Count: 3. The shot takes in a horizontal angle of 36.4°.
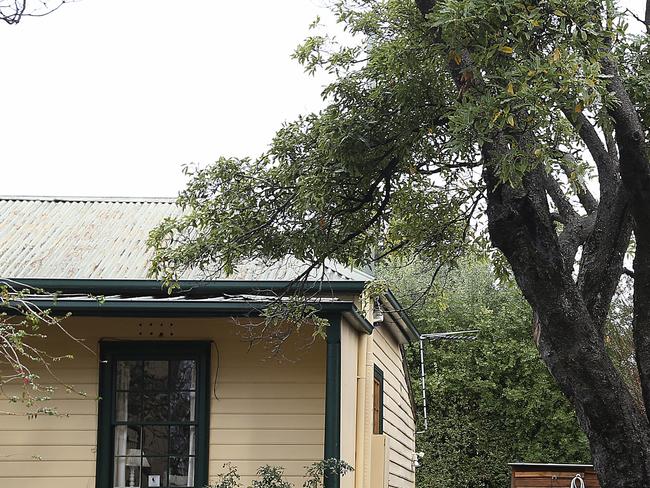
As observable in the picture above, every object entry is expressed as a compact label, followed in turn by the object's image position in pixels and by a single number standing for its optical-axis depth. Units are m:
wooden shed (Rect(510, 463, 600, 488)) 16.42
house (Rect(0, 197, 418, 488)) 10.12
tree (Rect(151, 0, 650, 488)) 5.90
